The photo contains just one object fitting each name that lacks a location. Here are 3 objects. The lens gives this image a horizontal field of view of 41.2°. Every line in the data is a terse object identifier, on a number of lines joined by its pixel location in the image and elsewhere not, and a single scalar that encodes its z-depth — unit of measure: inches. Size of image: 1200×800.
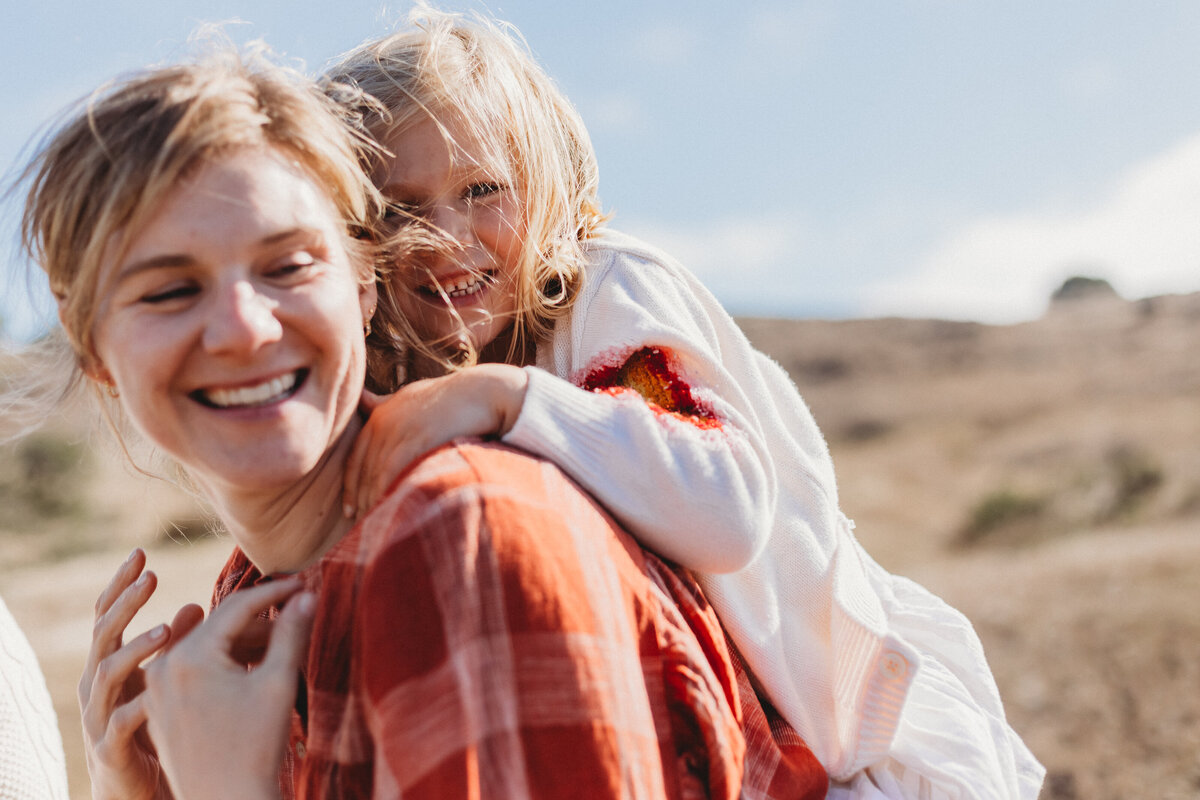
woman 28.6
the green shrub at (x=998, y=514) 491.3
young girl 34.1
